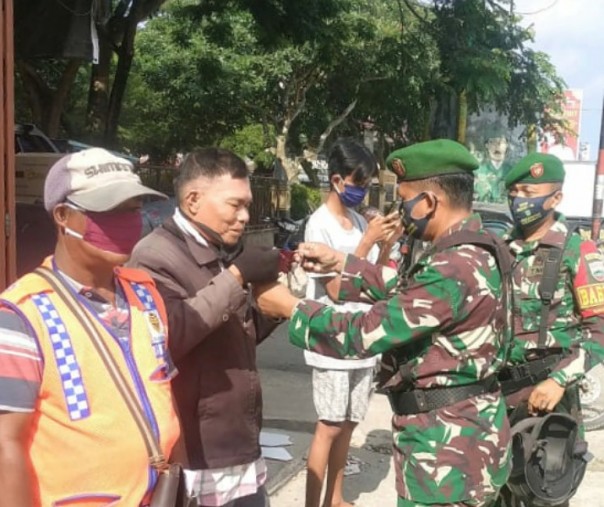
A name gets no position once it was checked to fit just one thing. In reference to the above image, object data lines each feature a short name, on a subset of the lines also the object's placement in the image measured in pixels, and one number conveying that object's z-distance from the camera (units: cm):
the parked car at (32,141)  736
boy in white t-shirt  362
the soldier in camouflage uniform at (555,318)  342
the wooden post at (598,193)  1284
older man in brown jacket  218
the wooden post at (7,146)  303
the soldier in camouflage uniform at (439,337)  222
